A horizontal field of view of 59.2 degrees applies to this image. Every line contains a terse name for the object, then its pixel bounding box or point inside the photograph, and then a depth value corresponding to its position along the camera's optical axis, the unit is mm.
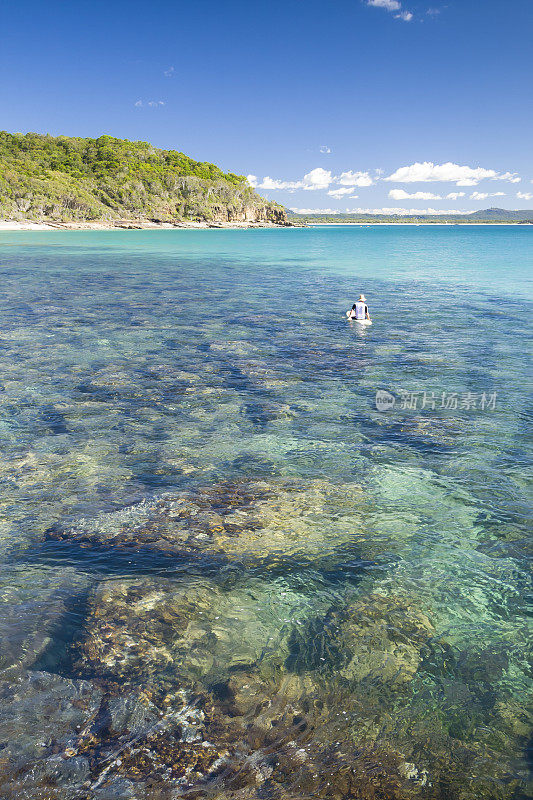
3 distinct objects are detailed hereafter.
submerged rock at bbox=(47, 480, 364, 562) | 7469
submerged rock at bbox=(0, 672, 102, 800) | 4105
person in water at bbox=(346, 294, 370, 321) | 24725
